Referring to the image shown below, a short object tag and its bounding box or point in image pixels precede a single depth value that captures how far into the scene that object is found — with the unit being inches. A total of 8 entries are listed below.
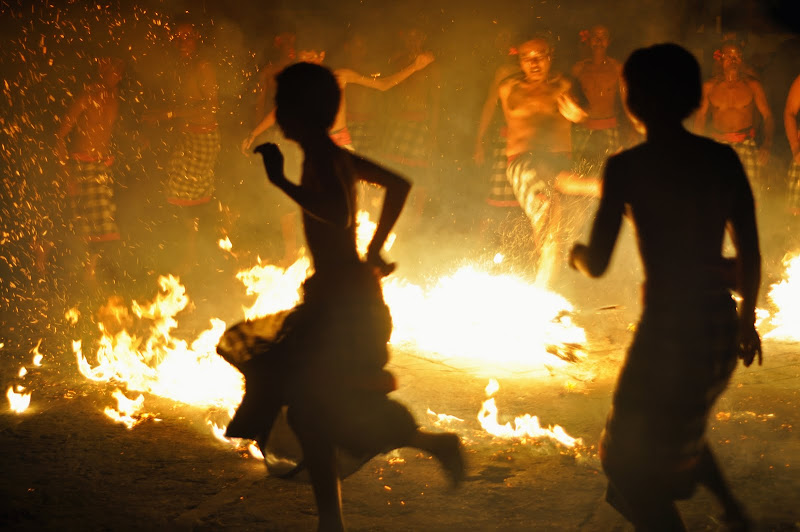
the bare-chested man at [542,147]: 262.4
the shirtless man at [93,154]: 277.4
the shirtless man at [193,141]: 306.8
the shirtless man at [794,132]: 286.7
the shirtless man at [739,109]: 296.7
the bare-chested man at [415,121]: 318.7
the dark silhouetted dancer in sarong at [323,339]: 104.0
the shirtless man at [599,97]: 299.6
